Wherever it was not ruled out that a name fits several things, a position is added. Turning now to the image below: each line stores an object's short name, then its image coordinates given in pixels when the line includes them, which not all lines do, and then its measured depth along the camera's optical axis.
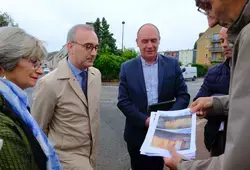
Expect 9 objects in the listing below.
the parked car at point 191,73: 23.89
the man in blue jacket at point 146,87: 1.94
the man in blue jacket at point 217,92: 1.43
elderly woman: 0.83
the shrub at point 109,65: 15.62
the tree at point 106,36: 27.58
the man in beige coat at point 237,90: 0.61
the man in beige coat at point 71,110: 1.57
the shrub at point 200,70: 30.03
